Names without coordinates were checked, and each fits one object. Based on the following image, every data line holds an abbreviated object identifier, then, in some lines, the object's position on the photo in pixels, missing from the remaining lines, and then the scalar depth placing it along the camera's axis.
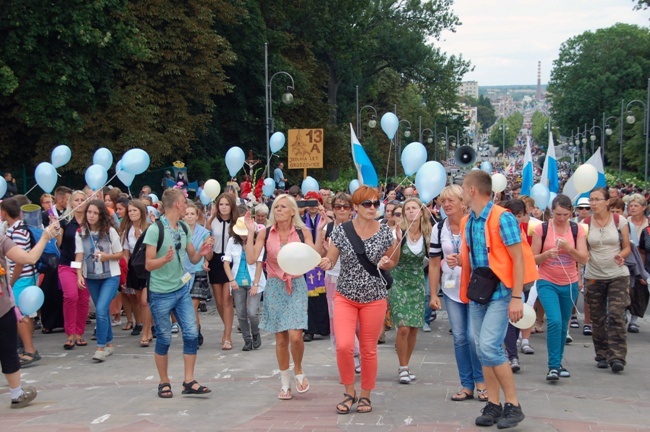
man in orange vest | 6.45
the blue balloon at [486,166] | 25.97
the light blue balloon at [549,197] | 12.06
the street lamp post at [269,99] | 28.58
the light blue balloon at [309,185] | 16.77
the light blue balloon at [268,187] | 19.11
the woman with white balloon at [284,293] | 7.74
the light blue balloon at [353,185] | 16.38
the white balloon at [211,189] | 13.29
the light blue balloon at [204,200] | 15.61
